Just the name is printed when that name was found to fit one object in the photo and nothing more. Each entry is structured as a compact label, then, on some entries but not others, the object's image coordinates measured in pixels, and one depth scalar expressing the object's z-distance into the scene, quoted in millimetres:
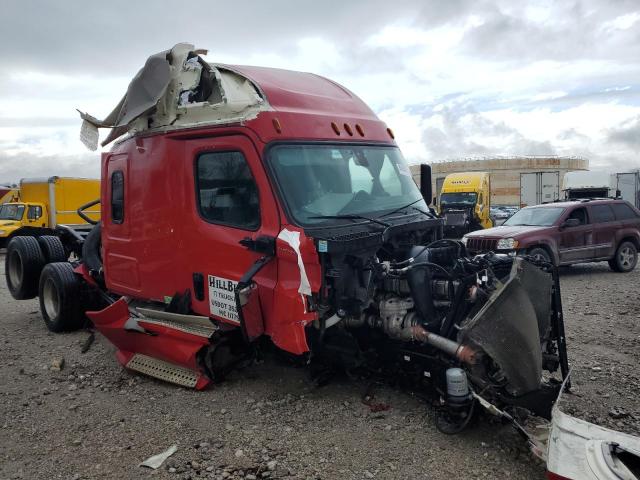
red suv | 11594
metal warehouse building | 63638
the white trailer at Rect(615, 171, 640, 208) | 26359
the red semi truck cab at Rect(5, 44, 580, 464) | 4059
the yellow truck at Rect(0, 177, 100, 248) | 19344
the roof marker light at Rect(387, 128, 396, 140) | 5691
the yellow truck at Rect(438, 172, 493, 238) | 21359
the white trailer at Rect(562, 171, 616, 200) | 23609
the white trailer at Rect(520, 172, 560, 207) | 28875
